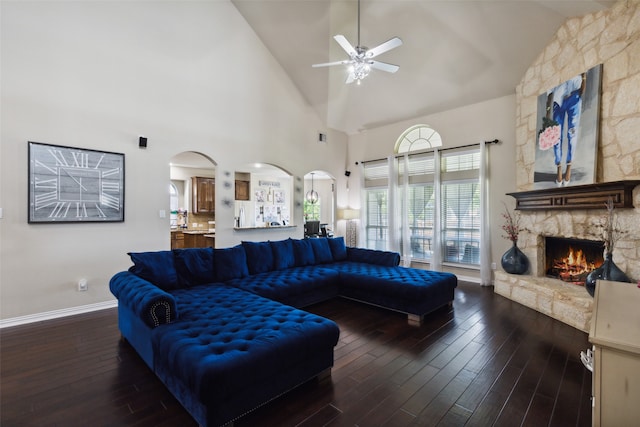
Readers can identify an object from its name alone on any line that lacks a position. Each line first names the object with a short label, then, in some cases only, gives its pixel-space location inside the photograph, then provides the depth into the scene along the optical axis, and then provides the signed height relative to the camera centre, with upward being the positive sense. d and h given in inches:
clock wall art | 149.3 +15.3
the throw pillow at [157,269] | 128.6 -24.1
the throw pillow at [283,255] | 181.0 -24.7
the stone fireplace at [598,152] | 132.2 +33.3
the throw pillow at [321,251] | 203.0 -24.5
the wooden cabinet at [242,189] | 381.1 +32.0
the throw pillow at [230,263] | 153.6 -25.9
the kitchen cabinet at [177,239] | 315.6 -26.7
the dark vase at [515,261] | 187.1 -28.5
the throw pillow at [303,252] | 193.5 -24.7
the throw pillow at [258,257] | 170.2 -24.5
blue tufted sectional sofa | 72.4 -33.9
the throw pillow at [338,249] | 213.7 -24.5
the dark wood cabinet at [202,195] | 348.5 +22.4
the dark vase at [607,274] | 131.0 -25.4
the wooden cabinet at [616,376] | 37.0 -20.2
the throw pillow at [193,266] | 141.4 -25.2
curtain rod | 218.7 +54.7
